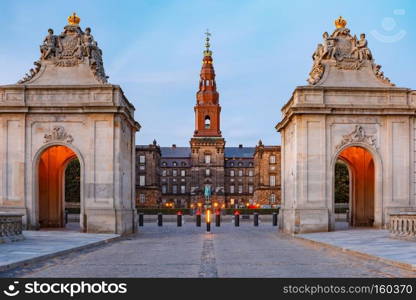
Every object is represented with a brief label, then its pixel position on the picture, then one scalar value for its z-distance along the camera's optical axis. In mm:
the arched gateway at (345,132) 31797
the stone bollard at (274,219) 46684
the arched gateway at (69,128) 30750
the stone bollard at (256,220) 45969
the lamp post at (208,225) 35350
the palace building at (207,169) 122625
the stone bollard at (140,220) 46750
